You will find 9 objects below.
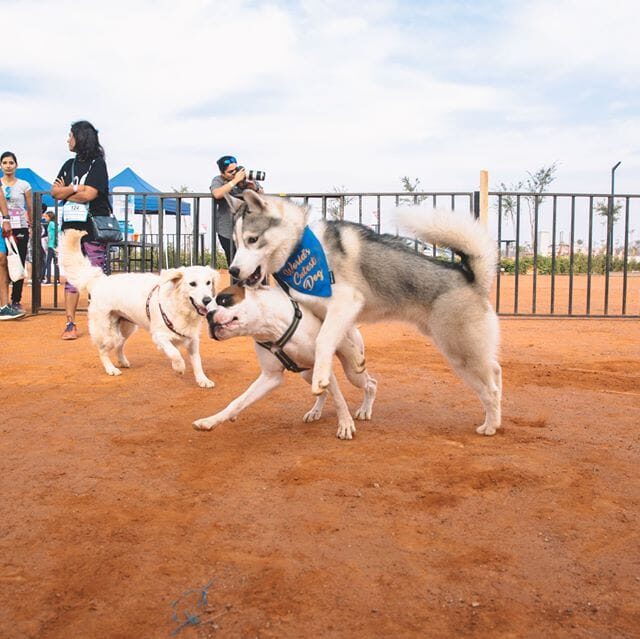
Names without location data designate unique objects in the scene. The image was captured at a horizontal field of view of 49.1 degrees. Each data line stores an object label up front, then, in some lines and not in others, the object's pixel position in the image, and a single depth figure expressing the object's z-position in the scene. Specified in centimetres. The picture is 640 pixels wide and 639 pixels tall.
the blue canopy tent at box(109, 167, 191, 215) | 2022
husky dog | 421
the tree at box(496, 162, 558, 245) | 3225
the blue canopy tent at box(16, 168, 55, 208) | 1855
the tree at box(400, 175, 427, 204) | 3103
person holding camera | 733
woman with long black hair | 723
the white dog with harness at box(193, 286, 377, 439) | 404
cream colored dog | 570
